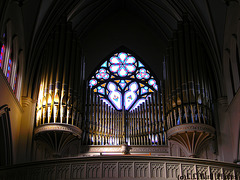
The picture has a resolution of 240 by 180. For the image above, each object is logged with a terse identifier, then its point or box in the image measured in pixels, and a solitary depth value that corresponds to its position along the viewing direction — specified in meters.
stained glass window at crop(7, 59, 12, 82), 14.51
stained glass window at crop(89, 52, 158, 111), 18.39
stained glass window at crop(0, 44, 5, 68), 13.62
